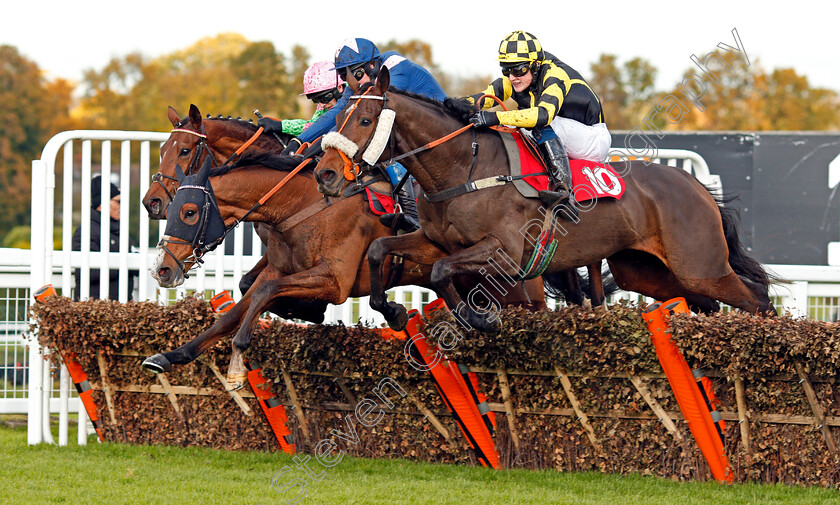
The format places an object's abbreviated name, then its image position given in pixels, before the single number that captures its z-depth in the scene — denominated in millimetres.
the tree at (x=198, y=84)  61750
